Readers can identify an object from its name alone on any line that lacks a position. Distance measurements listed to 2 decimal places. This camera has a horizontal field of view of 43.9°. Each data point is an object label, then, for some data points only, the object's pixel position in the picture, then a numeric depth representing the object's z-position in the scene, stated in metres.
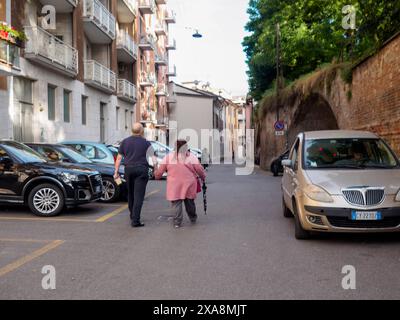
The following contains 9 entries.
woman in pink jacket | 8.51
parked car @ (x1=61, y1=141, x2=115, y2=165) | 13.91
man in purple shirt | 8.52
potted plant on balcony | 14.40
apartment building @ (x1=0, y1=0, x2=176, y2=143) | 18.80
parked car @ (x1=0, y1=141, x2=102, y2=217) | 9.63
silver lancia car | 6.67
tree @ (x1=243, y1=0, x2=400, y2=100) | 13.77
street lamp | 48.12
